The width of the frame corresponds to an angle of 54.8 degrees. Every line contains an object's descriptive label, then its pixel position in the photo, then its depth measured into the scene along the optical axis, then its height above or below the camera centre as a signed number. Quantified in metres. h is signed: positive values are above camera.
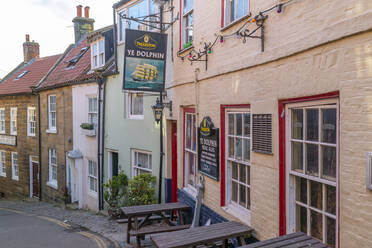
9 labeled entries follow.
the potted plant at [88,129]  13.88 -0.54
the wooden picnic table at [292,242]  3.87 -1.41
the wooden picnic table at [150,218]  7.55 -2.27
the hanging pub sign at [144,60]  8.62 +1.35
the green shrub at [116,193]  11.65 -2.57
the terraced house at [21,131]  19.69 -0.90
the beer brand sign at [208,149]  6.73 -0.66
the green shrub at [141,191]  10.00 -2.14
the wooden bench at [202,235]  4.88 -1.73
